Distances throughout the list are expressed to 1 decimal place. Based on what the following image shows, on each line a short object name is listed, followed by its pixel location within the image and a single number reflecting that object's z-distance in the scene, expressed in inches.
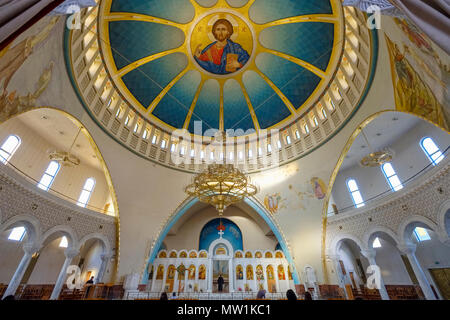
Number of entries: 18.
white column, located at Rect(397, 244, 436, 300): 325.4
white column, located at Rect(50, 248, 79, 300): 380.5
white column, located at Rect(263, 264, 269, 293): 543.7
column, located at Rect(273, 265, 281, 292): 540.0
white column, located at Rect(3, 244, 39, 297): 318.7
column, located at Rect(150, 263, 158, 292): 518.2
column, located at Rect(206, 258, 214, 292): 524.4
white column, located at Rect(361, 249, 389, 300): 406.1
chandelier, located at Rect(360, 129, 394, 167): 347.9
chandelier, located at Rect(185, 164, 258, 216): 303.3
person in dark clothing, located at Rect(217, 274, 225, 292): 513.3
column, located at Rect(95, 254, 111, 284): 453.4
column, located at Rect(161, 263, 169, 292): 522.0
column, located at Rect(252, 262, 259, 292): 536.1
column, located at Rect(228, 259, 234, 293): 526.8
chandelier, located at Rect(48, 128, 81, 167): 358.0
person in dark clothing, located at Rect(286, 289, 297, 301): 166.1
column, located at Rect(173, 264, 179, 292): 522.9
